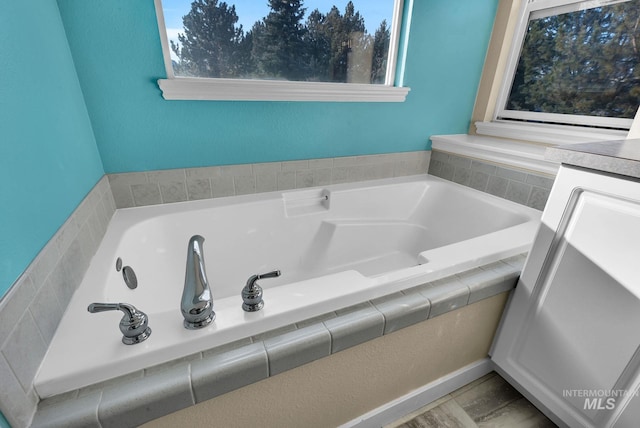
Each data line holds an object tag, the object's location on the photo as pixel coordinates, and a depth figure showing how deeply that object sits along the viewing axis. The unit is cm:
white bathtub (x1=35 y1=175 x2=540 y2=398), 63
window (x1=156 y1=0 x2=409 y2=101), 118
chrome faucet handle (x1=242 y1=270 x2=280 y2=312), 71
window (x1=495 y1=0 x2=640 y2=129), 138
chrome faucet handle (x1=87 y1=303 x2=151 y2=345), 61
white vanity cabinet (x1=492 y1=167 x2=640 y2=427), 72
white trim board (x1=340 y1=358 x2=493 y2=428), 99
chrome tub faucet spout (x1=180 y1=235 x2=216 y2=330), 64
